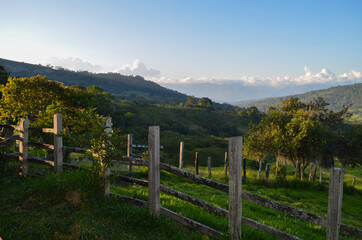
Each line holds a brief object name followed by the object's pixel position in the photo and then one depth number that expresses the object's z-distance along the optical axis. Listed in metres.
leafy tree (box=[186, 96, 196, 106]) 122.57
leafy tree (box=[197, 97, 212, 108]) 110.94
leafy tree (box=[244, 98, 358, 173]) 20.97
